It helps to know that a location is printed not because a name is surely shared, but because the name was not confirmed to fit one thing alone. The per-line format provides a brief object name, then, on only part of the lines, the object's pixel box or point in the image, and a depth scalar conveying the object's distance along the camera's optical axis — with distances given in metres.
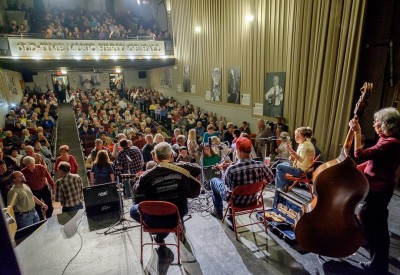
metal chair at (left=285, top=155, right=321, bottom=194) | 3.59
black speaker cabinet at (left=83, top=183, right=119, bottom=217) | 3.52
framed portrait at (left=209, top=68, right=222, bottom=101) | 8.99
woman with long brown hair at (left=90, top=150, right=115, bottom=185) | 4.12
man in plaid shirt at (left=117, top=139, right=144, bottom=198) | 4.16
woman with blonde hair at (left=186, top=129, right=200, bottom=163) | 4.76
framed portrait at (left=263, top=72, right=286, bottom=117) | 6.27
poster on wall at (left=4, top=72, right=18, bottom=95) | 10.21
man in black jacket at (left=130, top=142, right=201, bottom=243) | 2.39
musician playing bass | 2.07
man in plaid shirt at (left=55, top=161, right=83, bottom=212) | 3.43
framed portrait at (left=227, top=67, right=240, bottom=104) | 8.00
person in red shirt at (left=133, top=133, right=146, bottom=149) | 5.87
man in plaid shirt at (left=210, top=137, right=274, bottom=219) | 2.72
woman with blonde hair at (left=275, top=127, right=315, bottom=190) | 3.55
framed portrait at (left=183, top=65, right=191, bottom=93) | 11.71
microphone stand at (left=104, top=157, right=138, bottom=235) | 3.28
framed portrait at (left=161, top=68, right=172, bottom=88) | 14.68
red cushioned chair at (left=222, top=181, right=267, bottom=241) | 2.69
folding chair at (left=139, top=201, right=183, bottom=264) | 2.31
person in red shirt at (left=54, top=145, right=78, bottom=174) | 4.29
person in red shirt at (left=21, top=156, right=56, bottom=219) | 3.75
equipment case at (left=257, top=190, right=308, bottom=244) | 2.86
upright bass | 2.09
